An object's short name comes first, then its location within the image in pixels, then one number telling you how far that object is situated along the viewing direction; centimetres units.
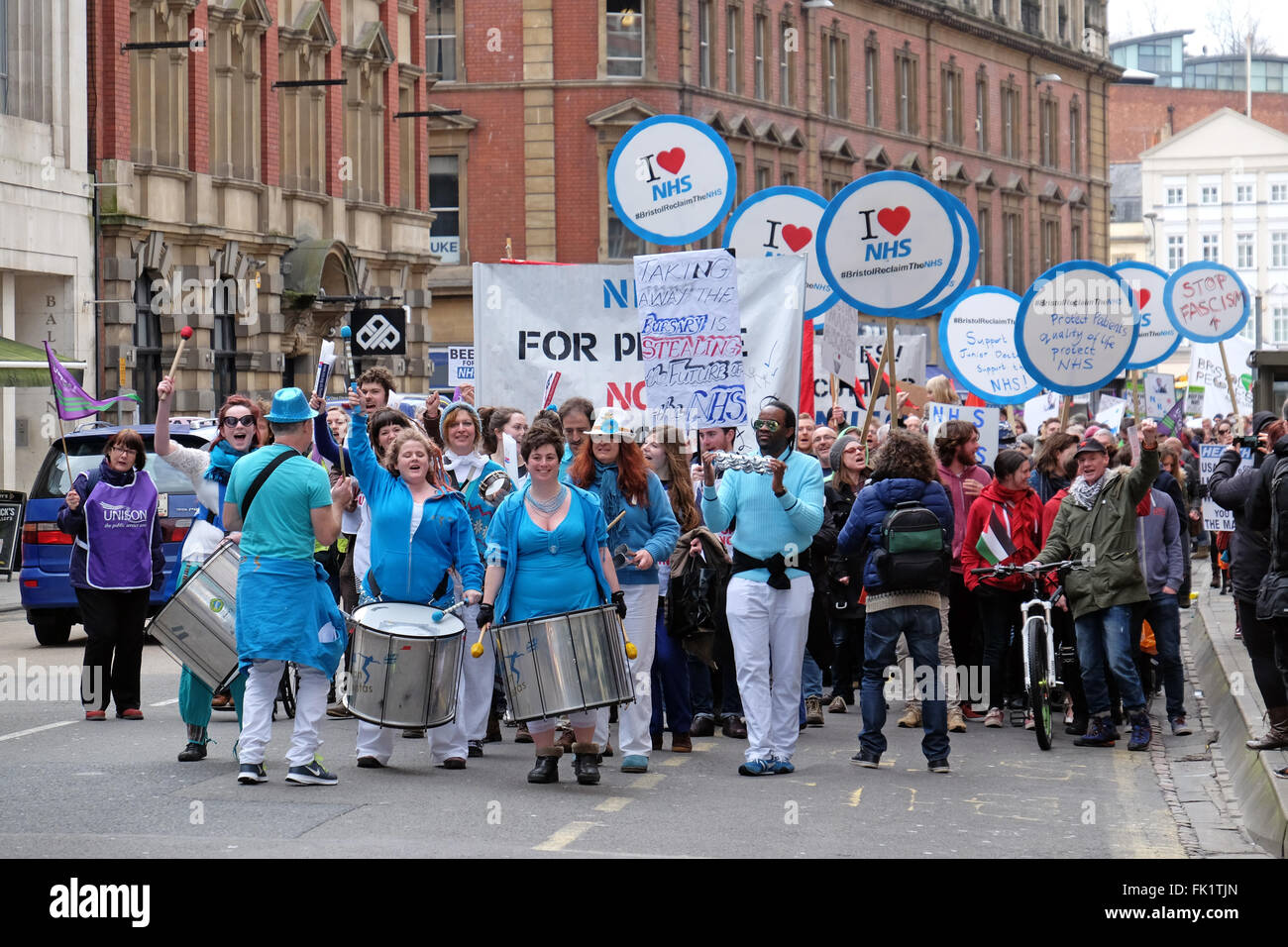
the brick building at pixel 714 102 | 4791
